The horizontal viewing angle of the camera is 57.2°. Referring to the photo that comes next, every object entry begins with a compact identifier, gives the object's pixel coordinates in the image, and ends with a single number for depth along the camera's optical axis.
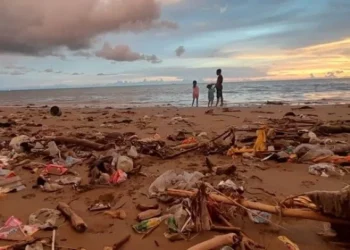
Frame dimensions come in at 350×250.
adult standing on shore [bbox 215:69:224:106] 18.12
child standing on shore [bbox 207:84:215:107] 19.33
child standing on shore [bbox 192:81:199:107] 20.91
